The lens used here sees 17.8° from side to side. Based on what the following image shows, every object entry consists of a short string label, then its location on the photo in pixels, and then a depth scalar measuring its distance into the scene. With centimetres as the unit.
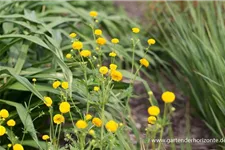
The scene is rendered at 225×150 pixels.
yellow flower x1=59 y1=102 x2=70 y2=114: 159
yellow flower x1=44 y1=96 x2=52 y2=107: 166
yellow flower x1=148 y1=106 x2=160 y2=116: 150
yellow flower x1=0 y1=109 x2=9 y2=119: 162
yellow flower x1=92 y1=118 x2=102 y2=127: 161
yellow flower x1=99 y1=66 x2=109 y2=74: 164
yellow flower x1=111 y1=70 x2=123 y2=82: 165
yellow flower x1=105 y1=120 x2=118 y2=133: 153
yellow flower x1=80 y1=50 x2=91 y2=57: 170
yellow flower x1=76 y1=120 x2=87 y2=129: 154
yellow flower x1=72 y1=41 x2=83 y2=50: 171
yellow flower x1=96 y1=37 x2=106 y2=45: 177
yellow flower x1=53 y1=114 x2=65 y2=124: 161
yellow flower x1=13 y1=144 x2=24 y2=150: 159
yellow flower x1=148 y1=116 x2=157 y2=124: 154
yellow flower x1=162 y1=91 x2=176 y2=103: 148
